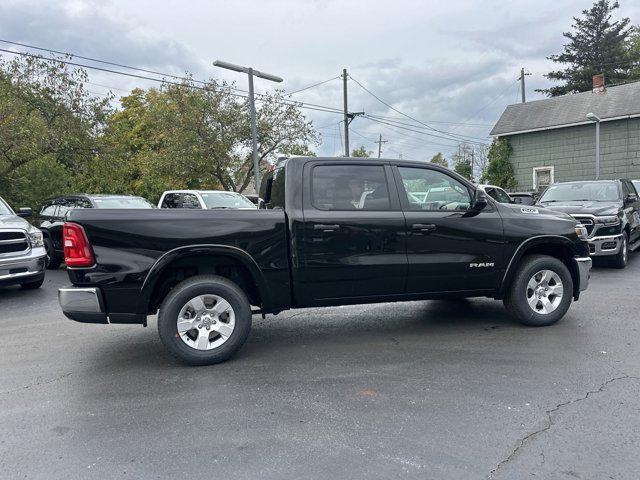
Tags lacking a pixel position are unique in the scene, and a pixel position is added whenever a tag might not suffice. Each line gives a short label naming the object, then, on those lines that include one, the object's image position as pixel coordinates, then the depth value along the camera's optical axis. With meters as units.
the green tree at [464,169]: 34.45
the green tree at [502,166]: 26.43
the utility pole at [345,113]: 27.34
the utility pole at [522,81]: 38.00
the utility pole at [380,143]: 62.64
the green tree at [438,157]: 74.79
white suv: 12.86
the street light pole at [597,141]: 19.39
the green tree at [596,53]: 38.47
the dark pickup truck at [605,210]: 9.05
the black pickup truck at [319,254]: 4.32
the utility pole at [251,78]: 14.40
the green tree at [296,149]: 23.50
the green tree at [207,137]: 21.25
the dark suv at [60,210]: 10.82
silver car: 7.65
